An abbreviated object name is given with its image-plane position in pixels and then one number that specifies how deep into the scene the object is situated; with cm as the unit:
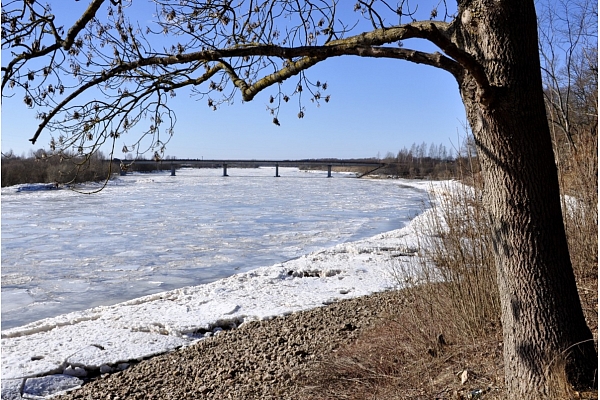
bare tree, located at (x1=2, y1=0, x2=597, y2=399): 309
